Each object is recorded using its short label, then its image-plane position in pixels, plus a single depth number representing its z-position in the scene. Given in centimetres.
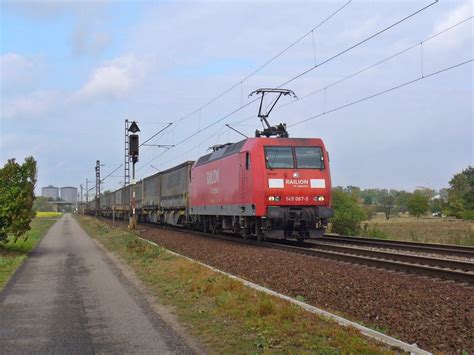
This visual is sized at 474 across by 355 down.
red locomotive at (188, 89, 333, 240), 1792
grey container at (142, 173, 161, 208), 4156
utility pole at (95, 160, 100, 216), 7630
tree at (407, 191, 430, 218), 7938
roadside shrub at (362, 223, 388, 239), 2713
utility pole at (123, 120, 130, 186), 4428
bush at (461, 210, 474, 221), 4582
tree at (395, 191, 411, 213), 11358
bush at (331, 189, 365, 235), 3136
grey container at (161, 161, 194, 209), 3084
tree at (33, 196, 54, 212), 14441
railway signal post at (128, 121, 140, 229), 2759
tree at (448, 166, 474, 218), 6378
